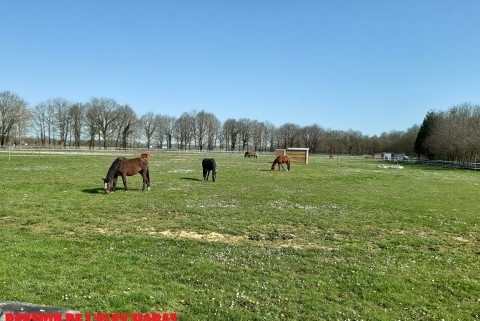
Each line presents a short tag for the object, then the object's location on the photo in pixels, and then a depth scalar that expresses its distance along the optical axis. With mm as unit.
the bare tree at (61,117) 110375
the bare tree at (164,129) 140488
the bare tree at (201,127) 142750
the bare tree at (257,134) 156000
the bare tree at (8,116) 93500
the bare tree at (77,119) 108625
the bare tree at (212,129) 144500
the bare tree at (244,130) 152875
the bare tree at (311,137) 163500
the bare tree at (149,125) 136738
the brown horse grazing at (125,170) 20188
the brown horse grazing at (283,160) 43656
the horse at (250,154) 92812
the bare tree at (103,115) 110062
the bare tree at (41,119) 110688
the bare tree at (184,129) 141500
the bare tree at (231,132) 152250
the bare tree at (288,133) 164125
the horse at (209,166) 28669
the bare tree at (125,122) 116062
